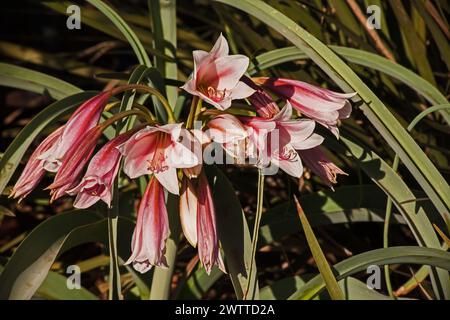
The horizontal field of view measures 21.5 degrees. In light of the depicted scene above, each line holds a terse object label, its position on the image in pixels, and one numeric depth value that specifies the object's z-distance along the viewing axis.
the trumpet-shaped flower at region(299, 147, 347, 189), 1.03
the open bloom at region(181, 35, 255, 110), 0.97
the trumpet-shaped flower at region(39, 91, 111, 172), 0.97
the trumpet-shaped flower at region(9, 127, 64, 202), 0.99
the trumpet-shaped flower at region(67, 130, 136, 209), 0.96
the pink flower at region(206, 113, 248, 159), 0.95
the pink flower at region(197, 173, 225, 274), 0.99
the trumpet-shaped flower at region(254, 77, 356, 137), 1.01
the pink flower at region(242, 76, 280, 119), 1.01
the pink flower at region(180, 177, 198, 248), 1.00
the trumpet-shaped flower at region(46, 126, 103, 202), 0.96
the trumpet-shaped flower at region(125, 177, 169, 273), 0.98
